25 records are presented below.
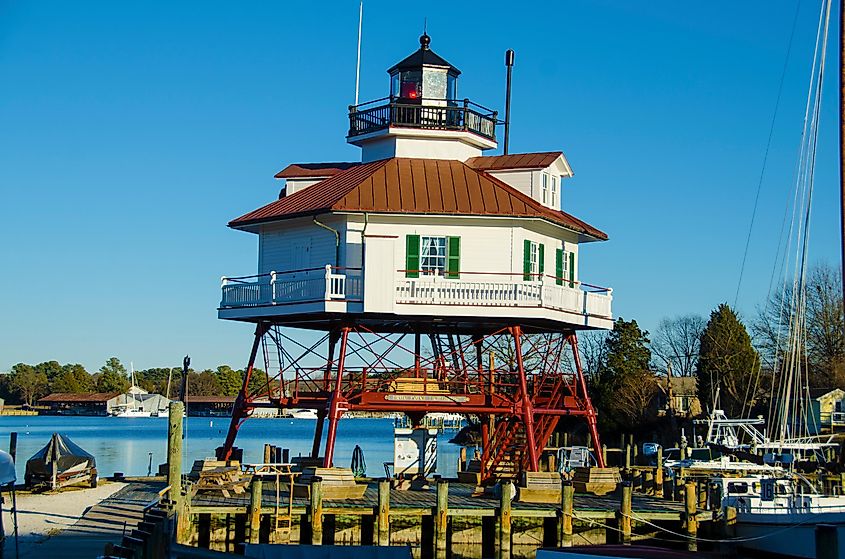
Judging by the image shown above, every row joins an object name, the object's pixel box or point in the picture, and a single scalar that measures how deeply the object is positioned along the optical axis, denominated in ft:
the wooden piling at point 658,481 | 138.00
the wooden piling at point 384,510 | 106.73
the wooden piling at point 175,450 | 99.35
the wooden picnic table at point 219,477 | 121.08
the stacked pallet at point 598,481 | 132.67
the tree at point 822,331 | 277.85
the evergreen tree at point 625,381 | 304.71
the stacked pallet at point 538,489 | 122.21
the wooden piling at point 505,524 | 107.24
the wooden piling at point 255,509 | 105.52
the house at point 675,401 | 298.76
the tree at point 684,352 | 366.02
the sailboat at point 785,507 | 100.42
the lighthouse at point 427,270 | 133.80
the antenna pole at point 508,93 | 164.79
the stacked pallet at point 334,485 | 117.39
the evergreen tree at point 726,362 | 283.38
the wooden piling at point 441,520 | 107.04
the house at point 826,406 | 263.49
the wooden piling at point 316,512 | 106.01
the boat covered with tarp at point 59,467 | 148.46
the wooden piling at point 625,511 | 109.60
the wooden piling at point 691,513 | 109.19
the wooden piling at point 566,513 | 108.68
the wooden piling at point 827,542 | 77.56
